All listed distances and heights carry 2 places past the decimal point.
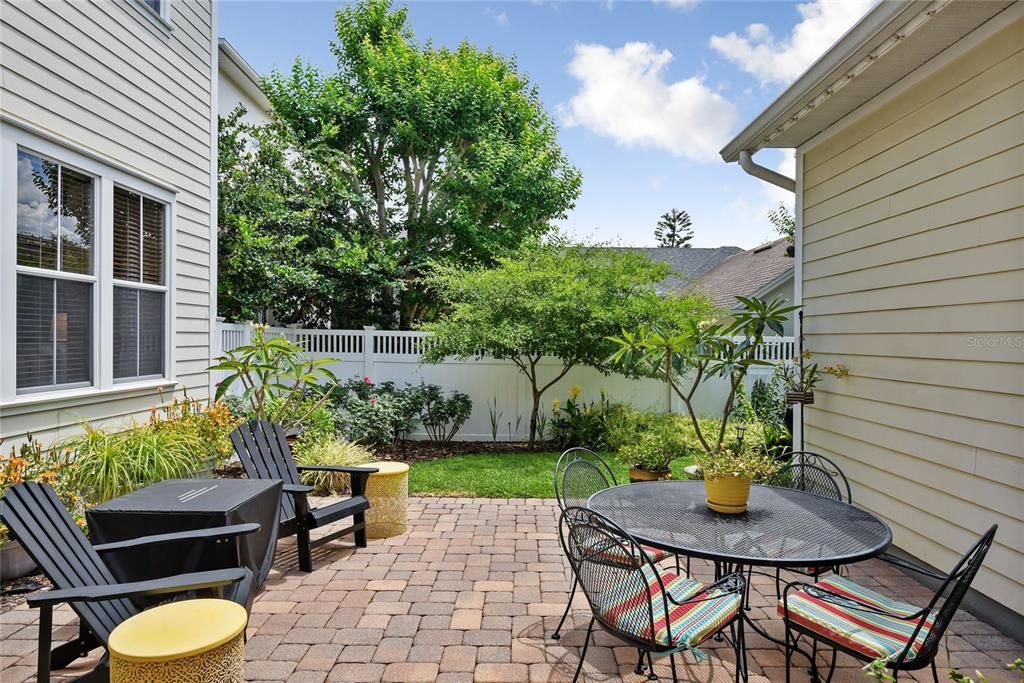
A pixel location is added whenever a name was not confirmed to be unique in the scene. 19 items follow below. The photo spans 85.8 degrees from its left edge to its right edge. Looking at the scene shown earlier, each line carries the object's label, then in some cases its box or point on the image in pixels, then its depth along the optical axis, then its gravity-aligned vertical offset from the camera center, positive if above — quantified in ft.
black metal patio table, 7.43 -2.85
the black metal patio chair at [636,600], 7.00 -3.57
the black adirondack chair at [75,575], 6.66 -3.11
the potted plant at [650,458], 18.15 -3.91
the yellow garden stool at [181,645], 6.01 -3.48
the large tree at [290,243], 27.43 +5.21
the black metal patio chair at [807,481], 11.19 -2.97
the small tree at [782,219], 60.34 +13.88
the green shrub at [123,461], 12.56 -3.01
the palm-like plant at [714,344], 15.20 -0.04
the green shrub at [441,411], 26.76 -3.51
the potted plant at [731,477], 8.95 -2.19
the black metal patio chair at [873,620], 6.41 -3.70
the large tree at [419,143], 34.91 +12.92
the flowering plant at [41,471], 10.50 -2.82
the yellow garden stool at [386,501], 14.21 -4.21
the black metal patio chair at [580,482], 10.96 -2.89
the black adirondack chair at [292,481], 12.17 -3.43
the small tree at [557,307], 22.97 +1.45
